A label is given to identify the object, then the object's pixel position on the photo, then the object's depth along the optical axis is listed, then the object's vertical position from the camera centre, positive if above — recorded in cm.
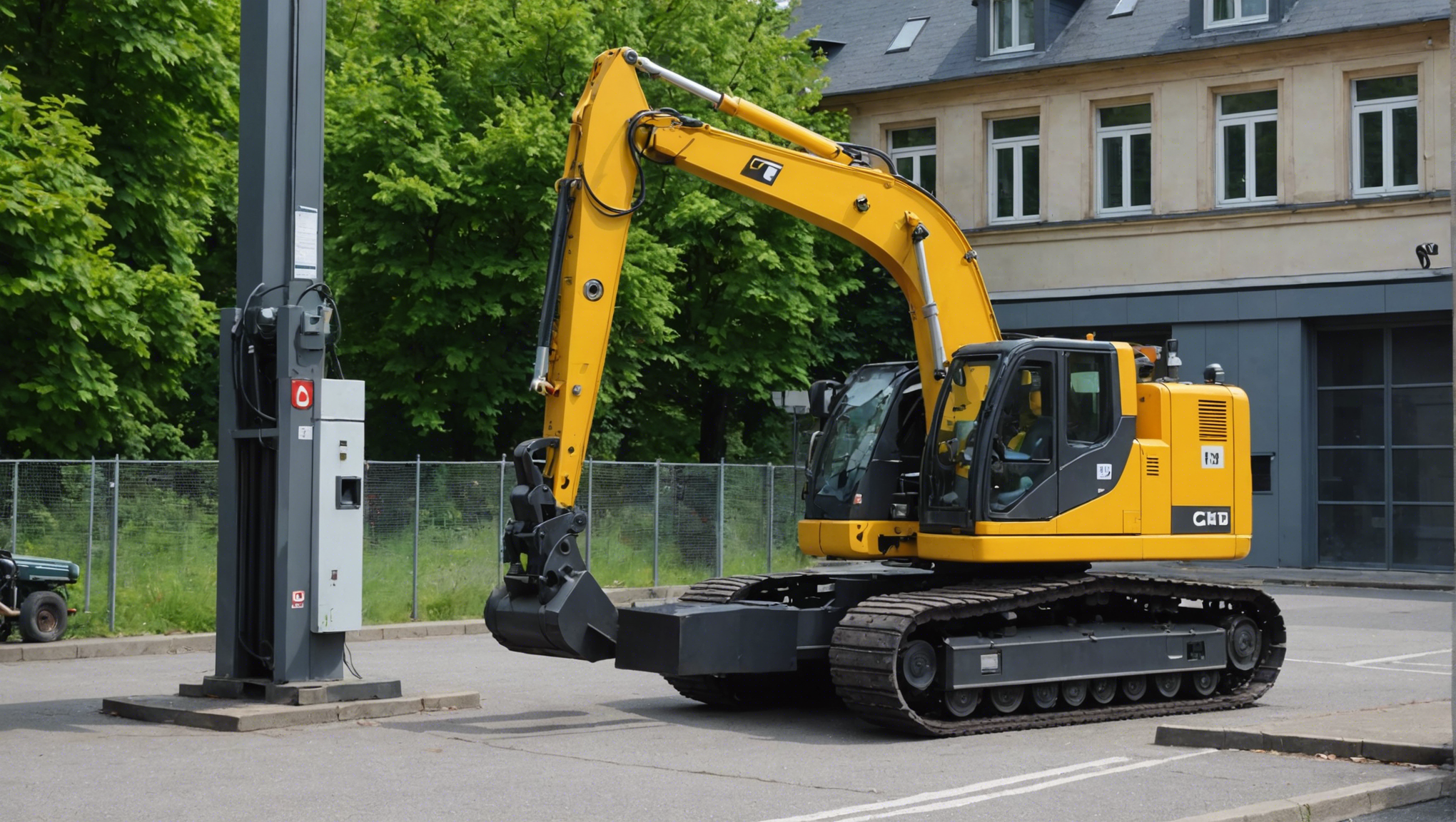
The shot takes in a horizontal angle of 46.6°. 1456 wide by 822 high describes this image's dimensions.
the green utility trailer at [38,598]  1731 -122
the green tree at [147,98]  2288 +542
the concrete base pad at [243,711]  1177 -166
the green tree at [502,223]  2759 +446
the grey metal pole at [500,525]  2316 -62
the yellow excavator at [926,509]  1163 -21
